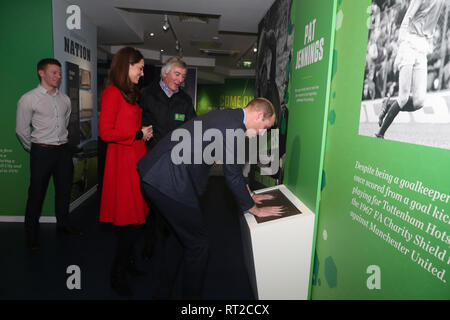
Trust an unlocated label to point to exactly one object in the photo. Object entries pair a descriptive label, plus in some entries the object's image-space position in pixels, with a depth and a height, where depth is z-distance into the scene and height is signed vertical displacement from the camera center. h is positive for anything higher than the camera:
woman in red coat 2.00 -0.23
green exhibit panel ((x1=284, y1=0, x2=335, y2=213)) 1.84 +0.16
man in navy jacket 1.66 -0.27
